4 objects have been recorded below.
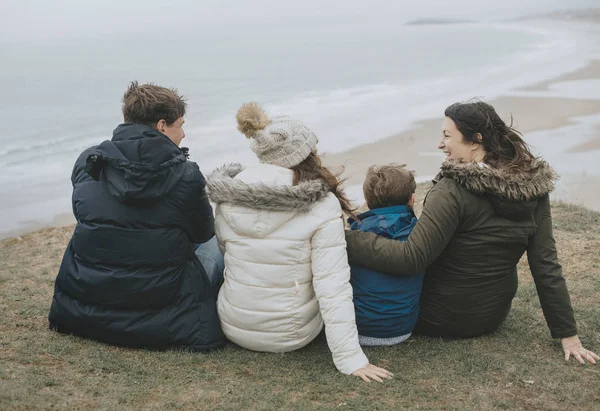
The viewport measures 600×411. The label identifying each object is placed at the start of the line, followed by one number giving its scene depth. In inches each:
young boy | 148.7
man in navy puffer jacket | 140.9
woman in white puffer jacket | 139.3
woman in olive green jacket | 143.3
